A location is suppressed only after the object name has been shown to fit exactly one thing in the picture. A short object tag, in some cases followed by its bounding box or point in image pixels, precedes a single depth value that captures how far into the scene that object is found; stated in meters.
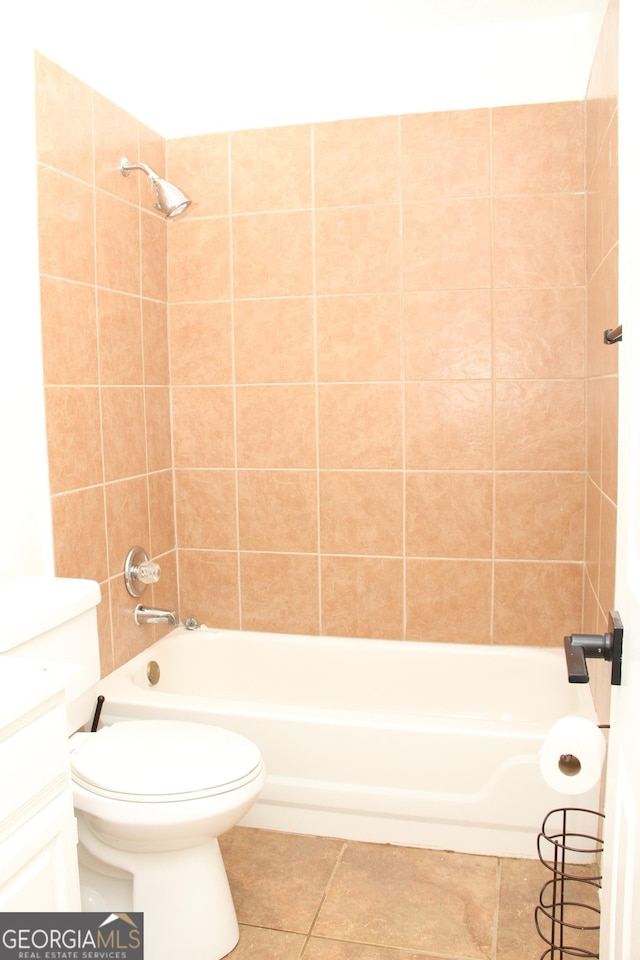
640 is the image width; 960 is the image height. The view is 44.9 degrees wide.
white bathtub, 2.12
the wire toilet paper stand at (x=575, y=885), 1.82
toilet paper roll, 1.27
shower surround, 2.56
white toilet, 1.67
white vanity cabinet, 1.20
